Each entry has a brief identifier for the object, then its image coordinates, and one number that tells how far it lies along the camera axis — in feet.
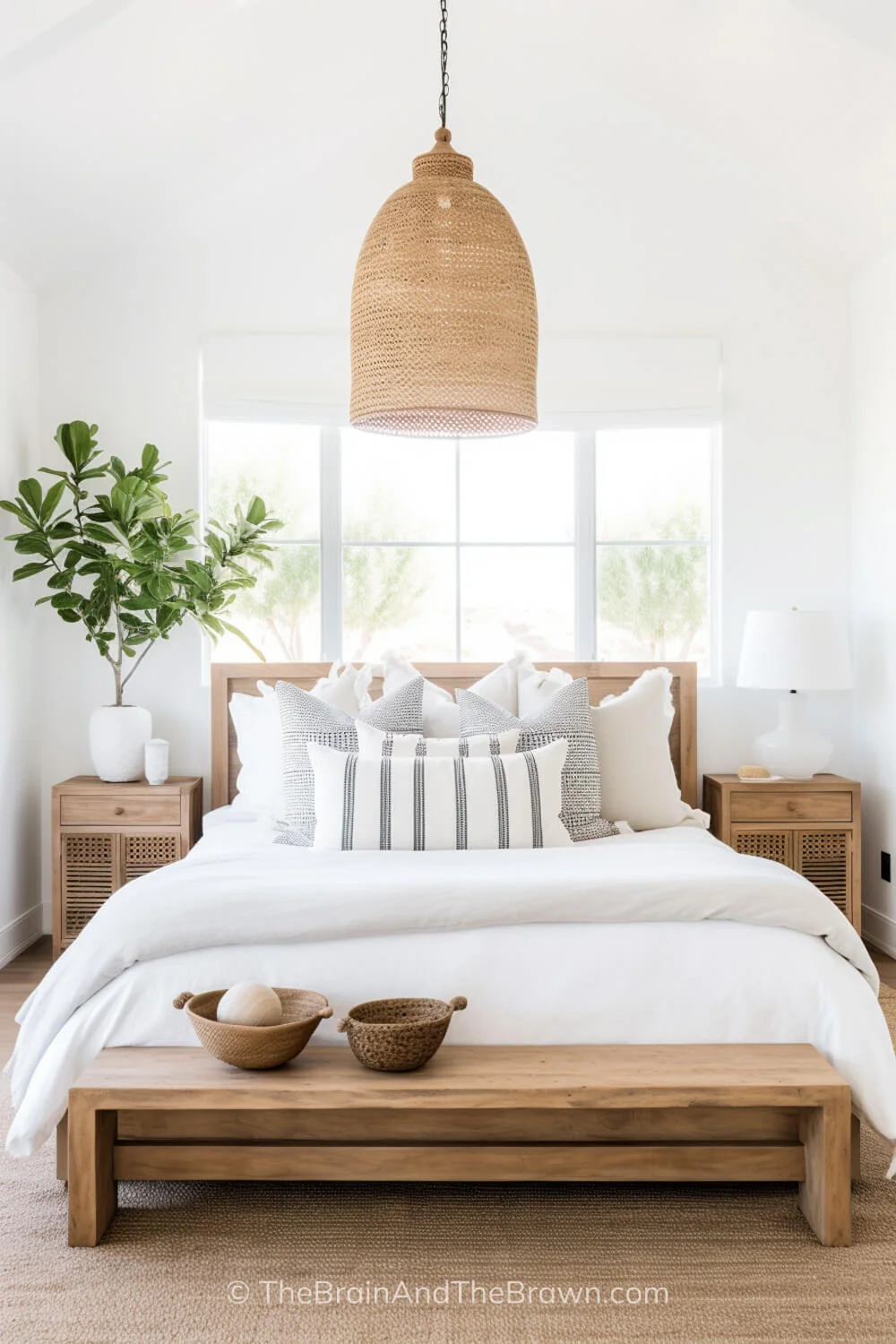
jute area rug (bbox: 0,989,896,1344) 6.70
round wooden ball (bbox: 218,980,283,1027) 7.54
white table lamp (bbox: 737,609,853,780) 14.05
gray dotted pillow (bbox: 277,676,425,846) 11.60
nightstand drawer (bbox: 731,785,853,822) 14.21
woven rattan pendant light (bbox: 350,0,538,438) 8.25
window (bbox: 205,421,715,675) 15.78
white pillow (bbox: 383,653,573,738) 13.12
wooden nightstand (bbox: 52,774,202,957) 13.92
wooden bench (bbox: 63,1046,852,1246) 7.34
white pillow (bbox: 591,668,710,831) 12.42
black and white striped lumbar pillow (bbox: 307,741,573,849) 10.39
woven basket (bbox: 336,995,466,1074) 7.43
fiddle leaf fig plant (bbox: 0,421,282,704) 14.03
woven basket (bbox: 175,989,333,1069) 7.41
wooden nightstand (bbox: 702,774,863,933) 14.21
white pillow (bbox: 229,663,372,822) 13.26
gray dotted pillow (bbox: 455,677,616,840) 11.64
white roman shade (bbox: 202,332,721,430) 15.39
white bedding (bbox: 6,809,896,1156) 8.17
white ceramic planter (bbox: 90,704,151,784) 14.26
